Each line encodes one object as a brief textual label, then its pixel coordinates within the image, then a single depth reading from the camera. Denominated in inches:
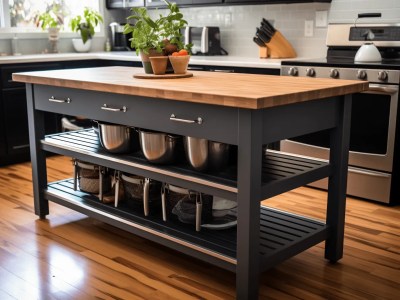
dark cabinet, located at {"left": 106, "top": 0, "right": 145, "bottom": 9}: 209.9
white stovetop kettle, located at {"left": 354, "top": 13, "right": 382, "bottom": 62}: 139.1
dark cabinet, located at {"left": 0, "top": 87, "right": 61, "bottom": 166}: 176.7
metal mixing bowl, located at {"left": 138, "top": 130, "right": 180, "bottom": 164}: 95.6
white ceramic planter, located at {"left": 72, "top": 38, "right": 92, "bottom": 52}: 217.6
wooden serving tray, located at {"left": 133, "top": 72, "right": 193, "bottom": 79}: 104.3
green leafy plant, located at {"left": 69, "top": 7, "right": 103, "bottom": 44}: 213.9
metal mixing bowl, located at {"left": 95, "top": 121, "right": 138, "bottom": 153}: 106.2
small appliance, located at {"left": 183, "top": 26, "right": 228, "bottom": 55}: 191.5
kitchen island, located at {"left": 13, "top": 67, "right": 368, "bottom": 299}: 79.1
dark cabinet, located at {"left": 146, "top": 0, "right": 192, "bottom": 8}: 190.7
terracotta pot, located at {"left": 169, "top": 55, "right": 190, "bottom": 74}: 106.0
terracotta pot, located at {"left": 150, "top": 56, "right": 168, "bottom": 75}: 106.0
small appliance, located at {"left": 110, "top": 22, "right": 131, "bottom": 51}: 227.5
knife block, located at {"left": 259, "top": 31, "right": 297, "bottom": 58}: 173.5
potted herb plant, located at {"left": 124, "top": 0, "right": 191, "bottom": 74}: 104.9
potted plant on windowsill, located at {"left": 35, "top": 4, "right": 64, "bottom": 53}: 207.6
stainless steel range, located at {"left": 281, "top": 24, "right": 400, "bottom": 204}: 131.6
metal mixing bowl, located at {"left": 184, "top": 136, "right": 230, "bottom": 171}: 89.9
